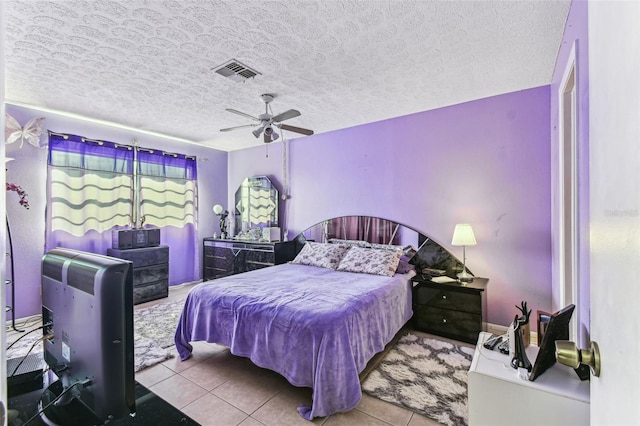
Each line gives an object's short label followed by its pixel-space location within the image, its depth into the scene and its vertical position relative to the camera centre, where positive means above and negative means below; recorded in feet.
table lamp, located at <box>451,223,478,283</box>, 9.89 -0.85
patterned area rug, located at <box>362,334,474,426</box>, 6.37 -4.24
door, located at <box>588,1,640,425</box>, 1.42 +0.02
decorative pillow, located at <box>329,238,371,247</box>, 12.95 -1.33
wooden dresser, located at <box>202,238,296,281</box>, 14.49 -2.21
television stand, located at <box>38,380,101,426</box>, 2.79 -2.00
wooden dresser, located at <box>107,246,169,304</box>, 13.34 -2.71
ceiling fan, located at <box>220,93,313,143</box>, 9.40 +3.10
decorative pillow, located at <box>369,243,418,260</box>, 11.82 -1.46
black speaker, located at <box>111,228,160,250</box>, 13.22 -1.15
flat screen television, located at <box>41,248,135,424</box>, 2.51 -1.15
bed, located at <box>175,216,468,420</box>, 6.17 -2.72
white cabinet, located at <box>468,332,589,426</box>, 3.87 -2.60
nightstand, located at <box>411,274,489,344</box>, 9.41 -3.20
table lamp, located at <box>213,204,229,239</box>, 17.46 -0.09
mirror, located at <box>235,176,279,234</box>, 16.65 +0.60
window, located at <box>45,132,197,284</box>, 12.23 +0.89
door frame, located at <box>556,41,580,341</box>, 6.44 +0.29
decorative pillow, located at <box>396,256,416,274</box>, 11.07 -2.07
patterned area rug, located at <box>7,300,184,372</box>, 8.59 -4.22
